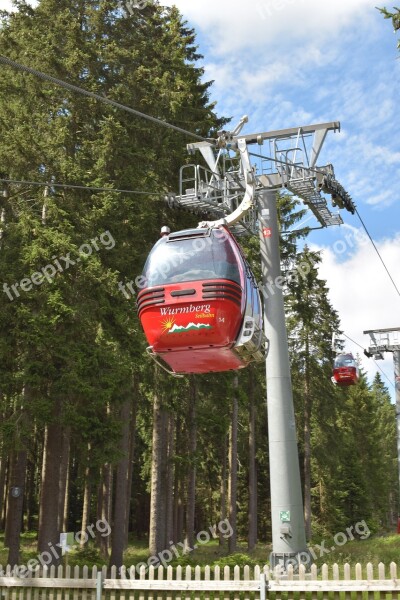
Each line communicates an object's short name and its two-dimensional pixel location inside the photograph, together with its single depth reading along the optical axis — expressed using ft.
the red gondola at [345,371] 100.78
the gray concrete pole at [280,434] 47.85
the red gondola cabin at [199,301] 28.66
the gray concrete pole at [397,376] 92.22
